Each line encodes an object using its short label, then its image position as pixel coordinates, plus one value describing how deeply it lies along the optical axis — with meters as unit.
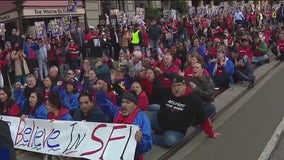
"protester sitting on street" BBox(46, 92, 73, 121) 5.14
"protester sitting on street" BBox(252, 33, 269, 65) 12.00
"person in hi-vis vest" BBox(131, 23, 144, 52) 14.54
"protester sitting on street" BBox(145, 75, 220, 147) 5.43
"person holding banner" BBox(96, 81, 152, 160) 4.47
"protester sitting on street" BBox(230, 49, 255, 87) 9.26
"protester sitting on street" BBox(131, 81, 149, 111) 5.98
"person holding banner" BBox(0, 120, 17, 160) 2.64
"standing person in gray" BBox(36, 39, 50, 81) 12.20
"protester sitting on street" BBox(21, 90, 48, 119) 5.70
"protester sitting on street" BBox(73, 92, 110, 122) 4.90
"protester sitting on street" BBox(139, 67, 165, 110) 6.57
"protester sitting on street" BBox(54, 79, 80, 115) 6.33
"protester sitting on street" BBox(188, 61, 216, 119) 6.45
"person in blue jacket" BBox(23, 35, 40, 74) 11.80
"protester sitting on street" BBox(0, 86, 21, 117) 6.07
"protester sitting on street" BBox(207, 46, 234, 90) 8.98
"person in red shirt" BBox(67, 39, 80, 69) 13.01
